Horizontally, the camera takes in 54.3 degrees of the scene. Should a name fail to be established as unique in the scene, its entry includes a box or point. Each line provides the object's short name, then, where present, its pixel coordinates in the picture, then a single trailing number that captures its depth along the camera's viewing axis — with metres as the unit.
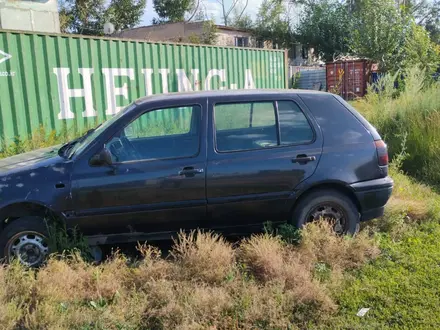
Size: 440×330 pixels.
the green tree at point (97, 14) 35.02
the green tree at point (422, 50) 16.19
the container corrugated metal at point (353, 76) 22.22
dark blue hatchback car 4.16
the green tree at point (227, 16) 47.05
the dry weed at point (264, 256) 3.90
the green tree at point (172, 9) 41.09
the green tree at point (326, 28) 33.84
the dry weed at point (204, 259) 3.87
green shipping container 8.05
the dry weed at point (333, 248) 4.22
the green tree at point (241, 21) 40.38
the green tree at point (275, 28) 36.06
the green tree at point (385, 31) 20.47
